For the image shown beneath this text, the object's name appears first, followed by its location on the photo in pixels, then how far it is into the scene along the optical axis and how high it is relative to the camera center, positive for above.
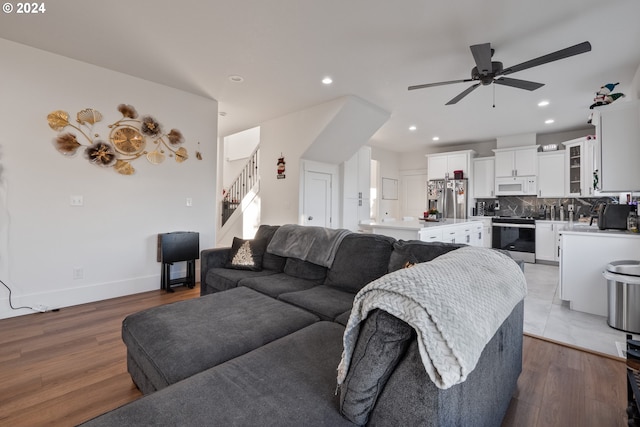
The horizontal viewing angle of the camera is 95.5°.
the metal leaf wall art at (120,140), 3.26 +0.91
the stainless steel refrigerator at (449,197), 7.00 +0.51
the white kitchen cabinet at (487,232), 6.53 -0.32
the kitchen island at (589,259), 2.96 -0.44
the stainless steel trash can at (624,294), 2.64 -0.70
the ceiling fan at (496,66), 2.33 +1.42
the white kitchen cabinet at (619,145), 2.92 +0.76
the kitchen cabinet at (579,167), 5.40 +1.01
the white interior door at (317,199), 5.30 +0.32
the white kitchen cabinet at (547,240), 5.70 -0.43
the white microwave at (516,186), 6.24 +0.72
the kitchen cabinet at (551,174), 5.94 +0.94
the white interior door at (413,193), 8.27 +0.70
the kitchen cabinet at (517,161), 6.20 +1.26
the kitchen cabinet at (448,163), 6.99 +1.36
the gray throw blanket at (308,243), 2.60 -0.26
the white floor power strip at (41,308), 3.08 -1.02
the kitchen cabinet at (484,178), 6.81 +0.96
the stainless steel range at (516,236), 6.00 -0.38
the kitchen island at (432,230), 3.74 -0.19
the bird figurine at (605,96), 3.07 +1.32
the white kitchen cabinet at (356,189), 6.06 +0.59
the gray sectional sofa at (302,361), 0.92 -0.64
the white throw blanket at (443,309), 0.82 -0.29
